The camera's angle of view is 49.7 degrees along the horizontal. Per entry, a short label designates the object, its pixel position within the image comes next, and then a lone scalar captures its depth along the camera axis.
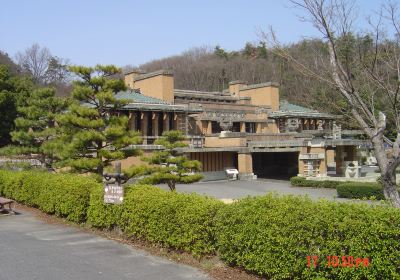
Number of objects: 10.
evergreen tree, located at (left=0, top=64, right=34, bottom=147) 26.56
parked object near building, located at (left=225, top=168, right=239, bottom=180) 31.33
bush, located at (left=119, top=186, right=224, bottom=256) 7.56
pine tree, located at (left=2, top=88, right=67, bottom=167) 19.06
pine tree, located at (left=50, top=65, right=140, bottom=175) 14.84
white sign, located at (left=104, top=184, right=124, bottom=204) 9.52
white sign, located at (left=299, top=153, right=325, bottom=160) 28.97
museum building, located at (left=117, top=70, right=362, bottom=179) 29.38
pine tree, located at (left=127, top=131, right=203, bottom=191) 17.70
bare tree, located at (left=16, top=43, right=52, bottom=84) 62.75
